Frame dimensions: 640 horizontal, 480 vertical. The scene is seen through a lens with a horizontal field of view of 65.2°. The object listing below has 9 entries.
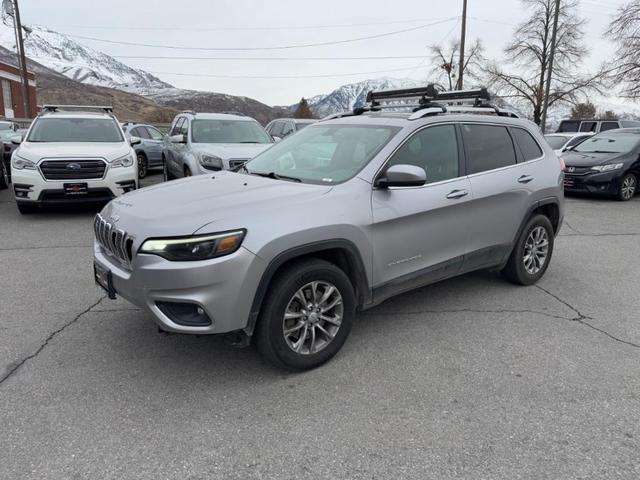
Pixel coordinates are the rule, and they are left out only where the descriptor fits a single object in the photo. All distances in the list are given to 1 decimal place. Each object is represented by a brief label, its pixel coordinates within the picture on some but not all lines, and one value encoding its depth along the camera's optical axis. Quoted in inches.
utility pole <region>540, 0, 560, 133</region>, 1029.2
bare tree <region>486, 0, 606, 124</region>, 1519.4
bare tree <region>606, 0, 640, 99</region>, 919.0
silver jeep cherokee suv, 118.5
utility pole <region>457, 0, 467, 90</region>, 1131.2
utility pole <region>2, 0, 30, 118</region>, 1099.3
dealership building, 1786.4
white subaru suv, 314.3
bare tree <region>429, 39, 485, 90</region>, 1619.1
